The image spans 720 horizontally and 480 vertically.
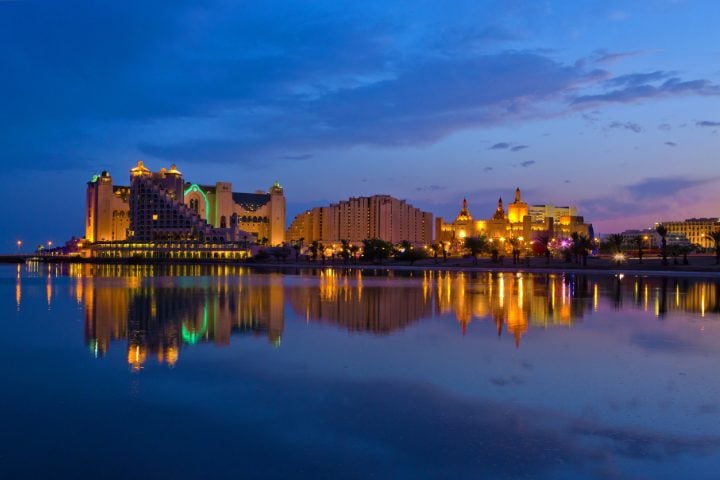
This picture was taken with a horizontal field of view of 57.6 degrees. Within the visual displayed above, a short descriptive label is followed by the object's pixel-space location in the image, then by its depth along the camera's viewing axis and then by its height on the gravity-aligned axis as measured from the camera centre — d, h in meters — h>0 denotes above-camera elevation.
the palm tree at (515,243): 77.59 +1.60
